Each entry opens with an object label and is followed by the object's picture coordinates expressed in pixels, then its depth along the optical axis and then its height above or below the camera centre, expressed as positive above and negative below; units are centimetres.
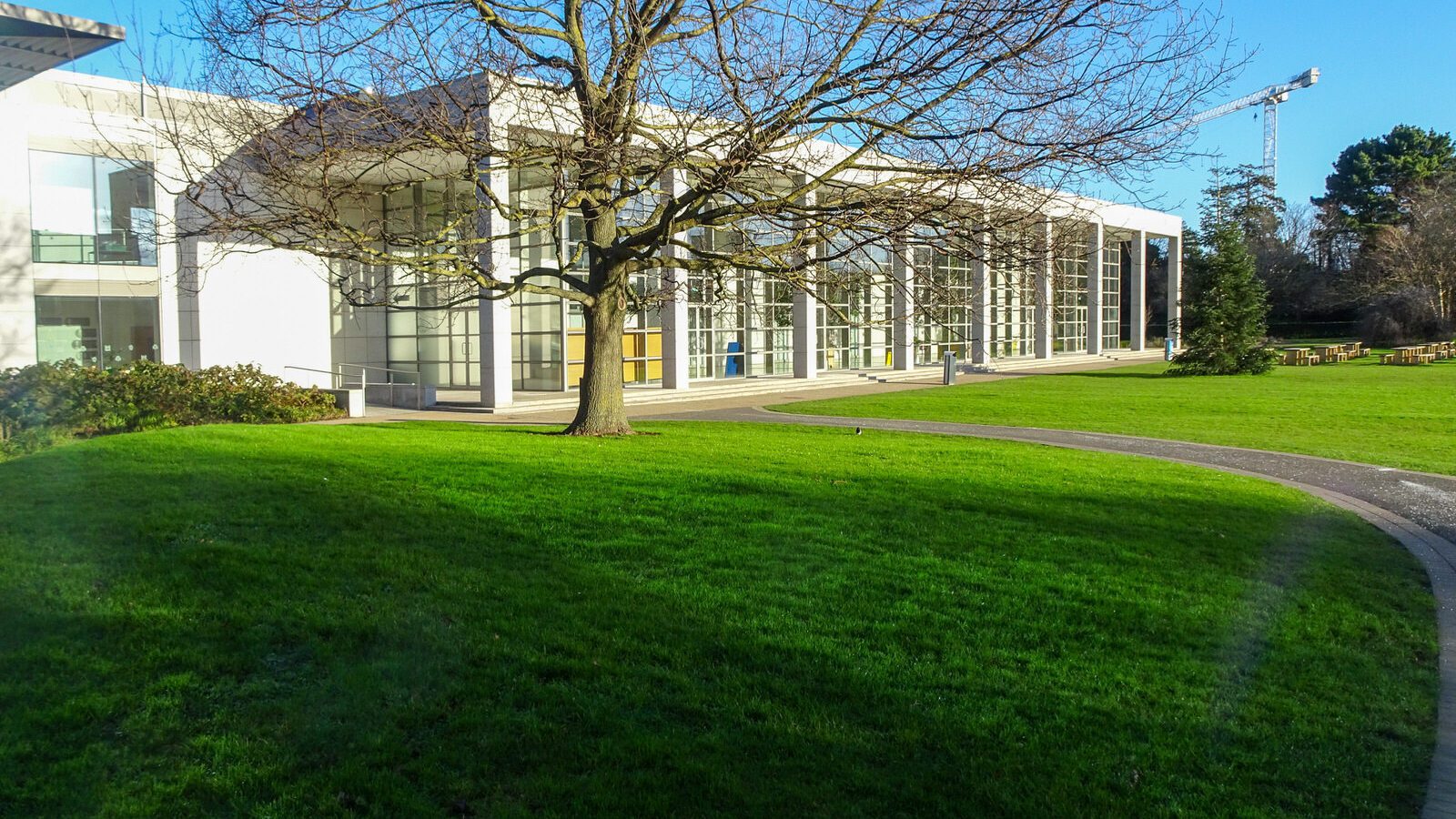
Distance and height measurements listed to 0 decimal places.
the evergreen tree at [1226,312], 3841 +194
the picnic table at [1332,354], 4931 +50
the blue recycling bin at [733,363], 3644 +29
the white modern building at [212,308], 2189 +173
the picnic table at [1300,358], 4722 +33
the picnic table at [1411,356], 4506 +34
